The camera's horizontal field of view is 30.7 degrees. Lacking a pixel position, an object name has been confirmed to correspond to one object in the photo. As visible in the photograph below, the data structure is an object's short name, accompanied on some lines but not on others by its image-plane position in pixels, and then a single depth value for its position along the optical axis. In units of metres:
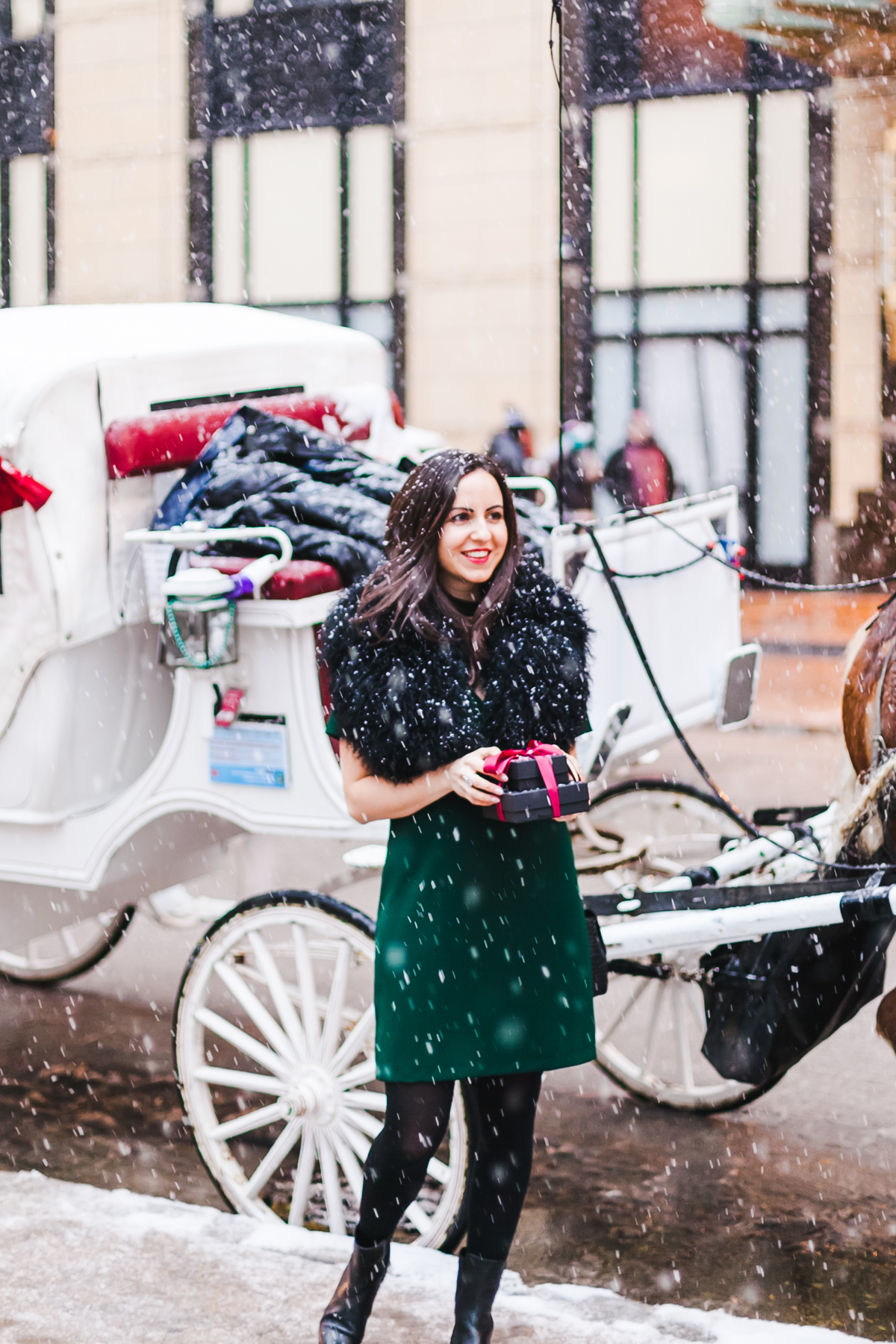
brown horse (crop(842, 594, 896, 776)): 3.38
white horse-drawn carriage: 3.83
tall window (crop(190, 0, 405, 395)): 18.08
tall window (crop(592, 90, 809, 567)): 11.24
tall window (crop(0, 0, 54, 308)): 19.75
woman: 2.85
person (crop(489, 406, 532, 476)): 14.39
